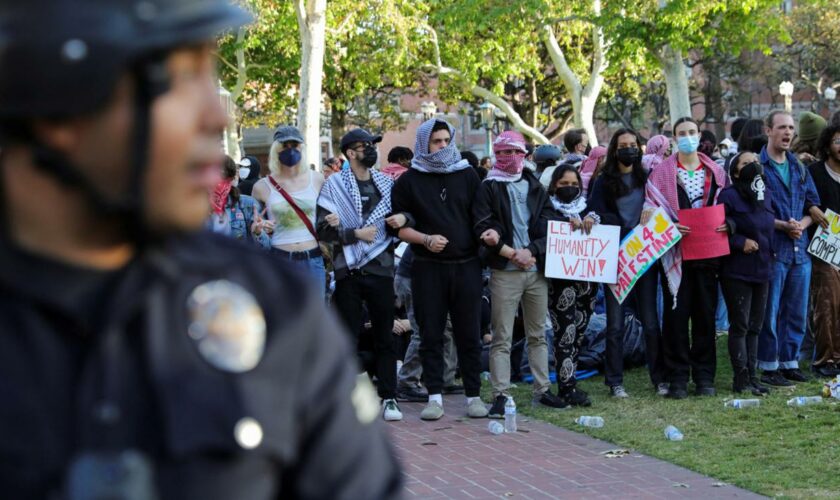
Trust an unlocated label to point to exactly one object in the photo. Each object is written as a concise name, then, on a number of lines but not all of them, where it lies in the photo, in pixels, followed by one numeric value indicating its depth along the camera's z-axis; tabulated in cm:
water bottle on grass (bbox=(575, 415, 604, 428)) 908
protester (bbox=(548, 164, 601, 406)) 1005
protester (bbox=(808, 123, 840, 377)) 1106
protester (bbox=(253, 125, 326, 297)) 945
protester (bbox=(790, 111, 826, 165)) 1262
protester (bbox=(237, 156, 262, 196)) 1292
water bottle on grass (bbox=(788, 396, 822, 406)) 965
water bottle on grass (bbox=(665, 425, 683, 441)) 848
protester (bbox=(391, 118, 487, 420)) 952
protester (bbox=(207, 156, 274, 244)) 916
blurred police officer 148
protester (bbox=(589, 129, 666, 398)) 1023
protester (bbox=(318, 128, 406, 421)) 948
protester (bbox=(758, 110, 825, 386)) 1066
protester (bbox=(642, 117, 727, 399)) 1012
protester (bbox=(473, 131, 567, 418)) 962
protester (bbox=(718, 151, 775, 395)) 1013
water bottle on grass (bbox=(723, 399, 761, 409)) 960
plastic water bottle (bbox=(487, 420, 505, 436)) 896
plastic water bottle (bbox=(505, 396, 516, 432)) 901
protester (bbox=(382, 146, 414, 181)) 1283
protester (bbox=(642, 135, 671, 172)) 1192
